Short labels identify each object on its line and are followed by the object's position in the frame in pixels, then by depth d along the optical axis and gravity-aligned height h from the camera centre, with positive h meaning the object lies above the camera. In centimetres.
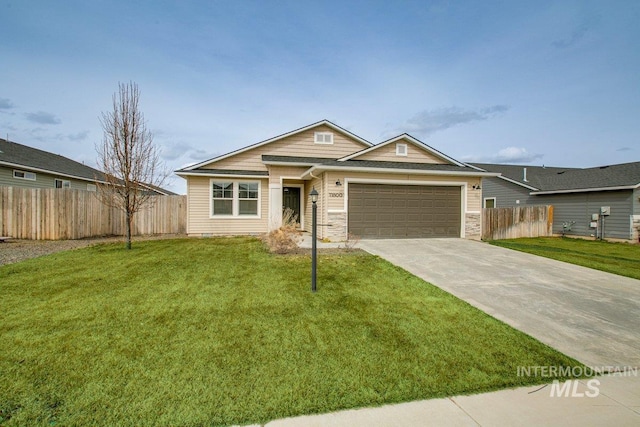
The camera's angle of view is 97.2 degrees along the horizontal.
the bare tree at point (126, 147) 915 +208
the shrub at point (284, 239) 843 -89
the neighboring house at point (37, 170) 1410 +222
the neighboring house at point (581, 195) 1402 +95
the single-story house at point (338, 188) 1093 +98
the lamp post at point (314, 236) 498 -48
